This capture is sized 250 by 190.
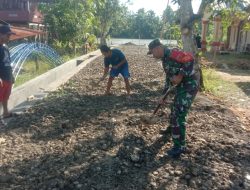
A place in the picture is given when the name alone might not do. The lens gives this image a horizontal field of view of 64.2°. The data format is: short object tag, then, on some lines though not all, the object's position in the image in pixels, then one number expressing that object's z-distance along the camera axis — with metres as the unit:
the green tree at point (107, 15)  17.68
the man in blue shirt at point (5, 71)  3.21
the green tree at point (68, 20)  11.57
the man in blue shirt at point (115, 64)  4.38
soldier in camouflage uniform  2.45
